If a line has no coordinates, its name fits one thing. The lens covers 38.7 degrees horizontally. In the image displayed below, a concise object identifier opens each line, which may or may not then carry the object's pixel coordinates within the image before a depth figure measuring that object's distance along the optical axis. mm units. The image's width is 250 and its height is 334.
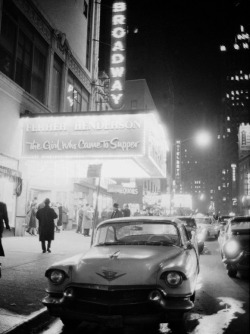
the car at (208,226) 21247
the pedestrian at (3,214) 8249
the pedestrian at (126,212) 19578
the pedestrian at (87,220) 20719
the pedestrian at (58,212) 21056
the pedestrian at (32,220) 18694
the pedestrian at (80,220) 22234
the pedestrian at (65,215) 22972
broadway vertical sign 20453
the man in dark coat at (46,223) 12398
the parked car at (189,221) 14470
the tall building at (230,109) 152500
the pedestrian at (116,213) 17094
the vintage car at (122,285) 4129
